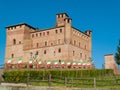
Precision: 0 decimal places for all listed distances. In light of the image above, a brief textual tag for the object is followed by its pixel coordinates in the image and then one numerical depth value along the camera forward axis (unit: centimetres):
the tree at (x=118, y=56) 5003
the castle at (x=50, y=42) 6662
